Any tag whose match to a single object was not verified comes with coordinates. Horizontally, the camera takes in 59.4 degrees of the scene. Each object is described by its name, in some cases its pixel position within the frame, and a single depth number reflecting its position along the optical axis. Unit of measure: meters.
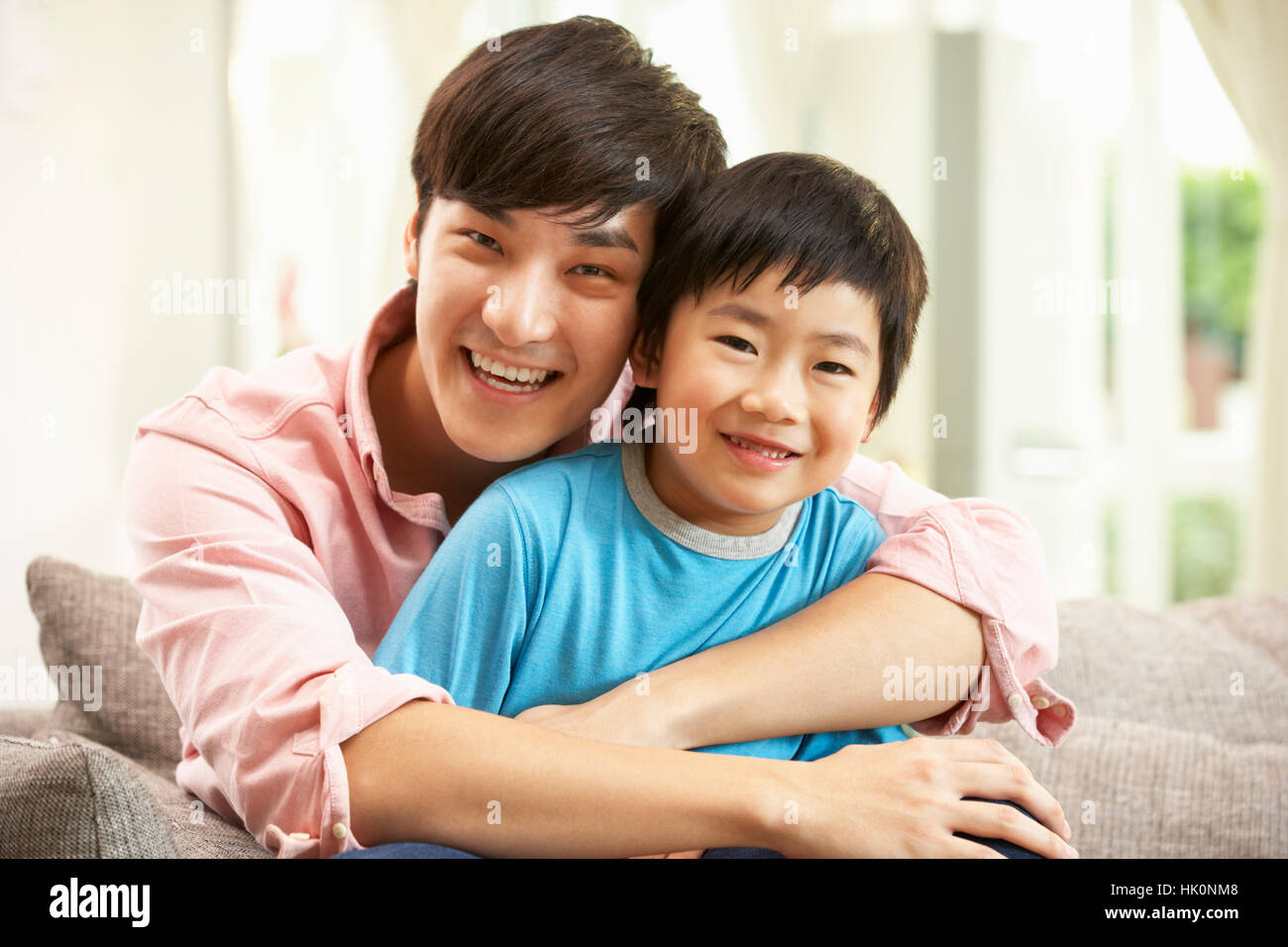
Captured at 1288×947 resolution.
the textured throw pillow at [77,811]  0.93
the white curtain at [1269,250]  3.46
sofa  1.57
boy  1.09
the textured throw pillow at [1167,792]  1.56
